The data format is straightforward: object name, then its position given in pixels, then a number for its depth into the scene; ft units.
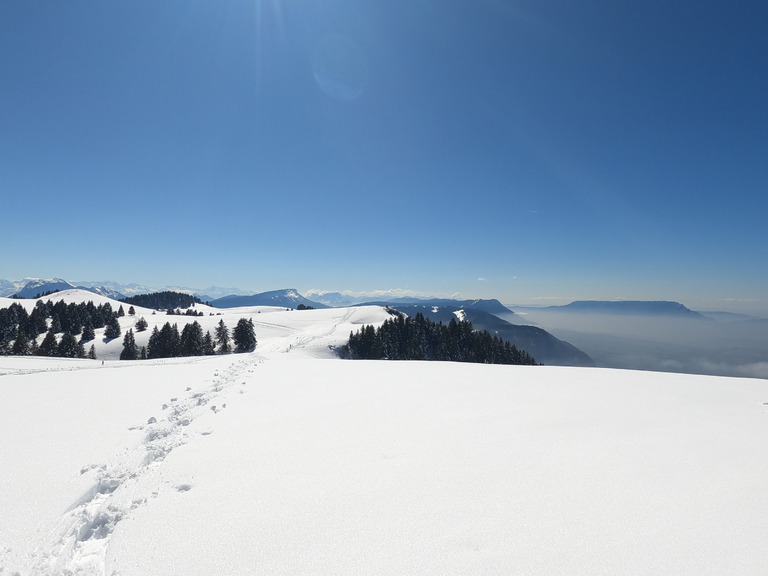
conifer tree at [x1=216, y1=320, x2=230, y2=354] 209.79
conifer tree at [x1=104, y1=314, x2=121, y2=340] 254.47
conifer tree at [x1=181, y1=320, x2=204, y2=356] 196.34
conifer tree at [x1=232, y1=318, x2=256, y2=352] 209.93
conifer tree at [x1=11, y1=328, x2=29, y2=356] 188.14
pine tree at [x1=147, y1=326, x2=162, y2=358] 203.29
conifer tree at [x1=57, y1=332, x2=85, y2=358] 192.13
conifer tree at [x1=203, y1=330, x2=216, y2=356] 200.95
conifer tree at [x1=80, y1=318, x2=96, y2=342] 253.51
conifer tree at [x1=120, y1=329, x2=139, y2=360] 206.59
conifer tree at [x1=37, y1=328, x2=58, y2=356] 186.29
